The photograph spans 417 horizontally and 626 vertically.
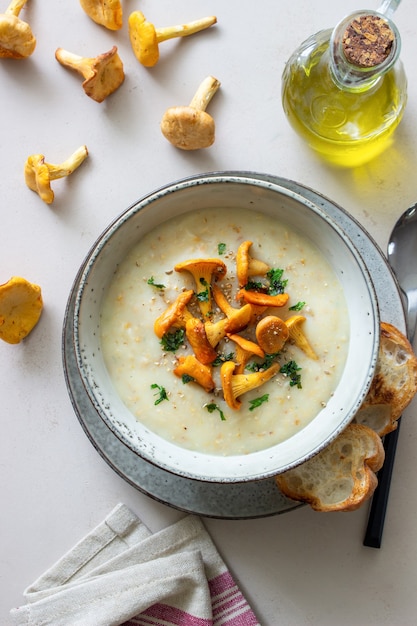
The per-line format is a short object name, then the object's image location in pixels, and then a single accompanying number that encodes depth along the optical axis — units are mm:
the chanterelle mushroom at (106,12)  729
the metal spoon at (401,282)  715
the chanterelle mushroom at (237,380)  662
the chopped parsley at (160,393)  679
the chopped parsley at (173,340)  680
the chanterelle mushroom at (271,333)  657
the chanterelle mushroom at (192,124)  711
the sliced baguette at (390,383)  687
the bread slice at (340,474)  677
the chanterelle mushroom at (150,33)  725
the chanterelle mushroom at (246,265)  667
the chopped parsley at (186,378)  675
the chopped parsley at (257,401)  676
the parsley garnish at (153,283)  683
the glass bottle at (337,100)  681
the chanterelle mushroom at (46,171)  717
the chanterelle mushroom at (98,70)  715
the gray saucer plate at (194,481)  695
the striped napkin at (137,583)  720
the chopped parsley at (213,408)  677
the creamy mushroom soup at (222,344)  677
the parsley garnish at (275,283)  679
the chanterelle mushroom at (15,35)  722
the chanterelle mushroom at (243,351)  670
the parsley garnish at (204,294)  677
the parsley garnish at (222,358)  678
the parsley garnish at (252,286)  676
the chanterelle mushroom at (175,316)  670
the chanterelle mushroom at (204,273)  670
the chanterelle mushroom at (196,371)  669
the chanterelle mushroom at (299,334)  668
